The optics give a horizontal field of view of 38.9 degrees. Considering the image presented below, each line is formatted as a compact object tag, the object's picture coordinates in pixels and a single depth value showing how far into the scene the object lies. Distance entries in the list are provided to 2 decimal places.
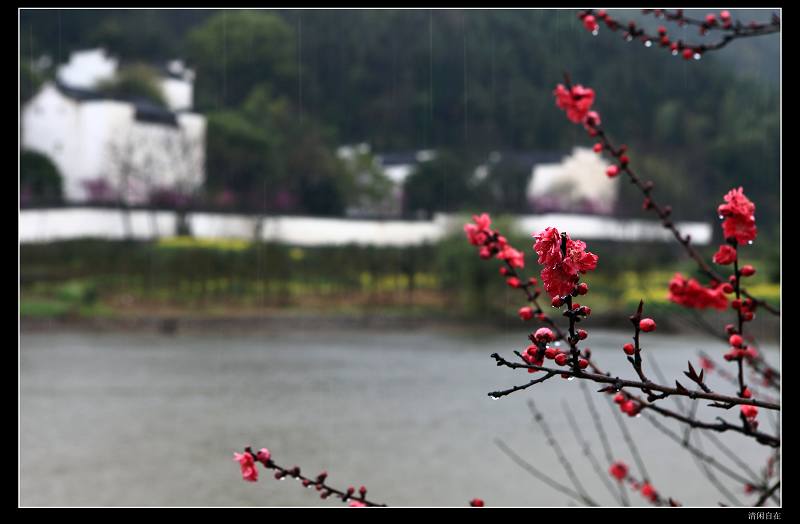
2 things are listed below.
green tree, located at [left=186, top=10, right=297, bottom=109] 34.88
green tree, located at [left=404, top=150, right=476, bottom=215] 26.98
